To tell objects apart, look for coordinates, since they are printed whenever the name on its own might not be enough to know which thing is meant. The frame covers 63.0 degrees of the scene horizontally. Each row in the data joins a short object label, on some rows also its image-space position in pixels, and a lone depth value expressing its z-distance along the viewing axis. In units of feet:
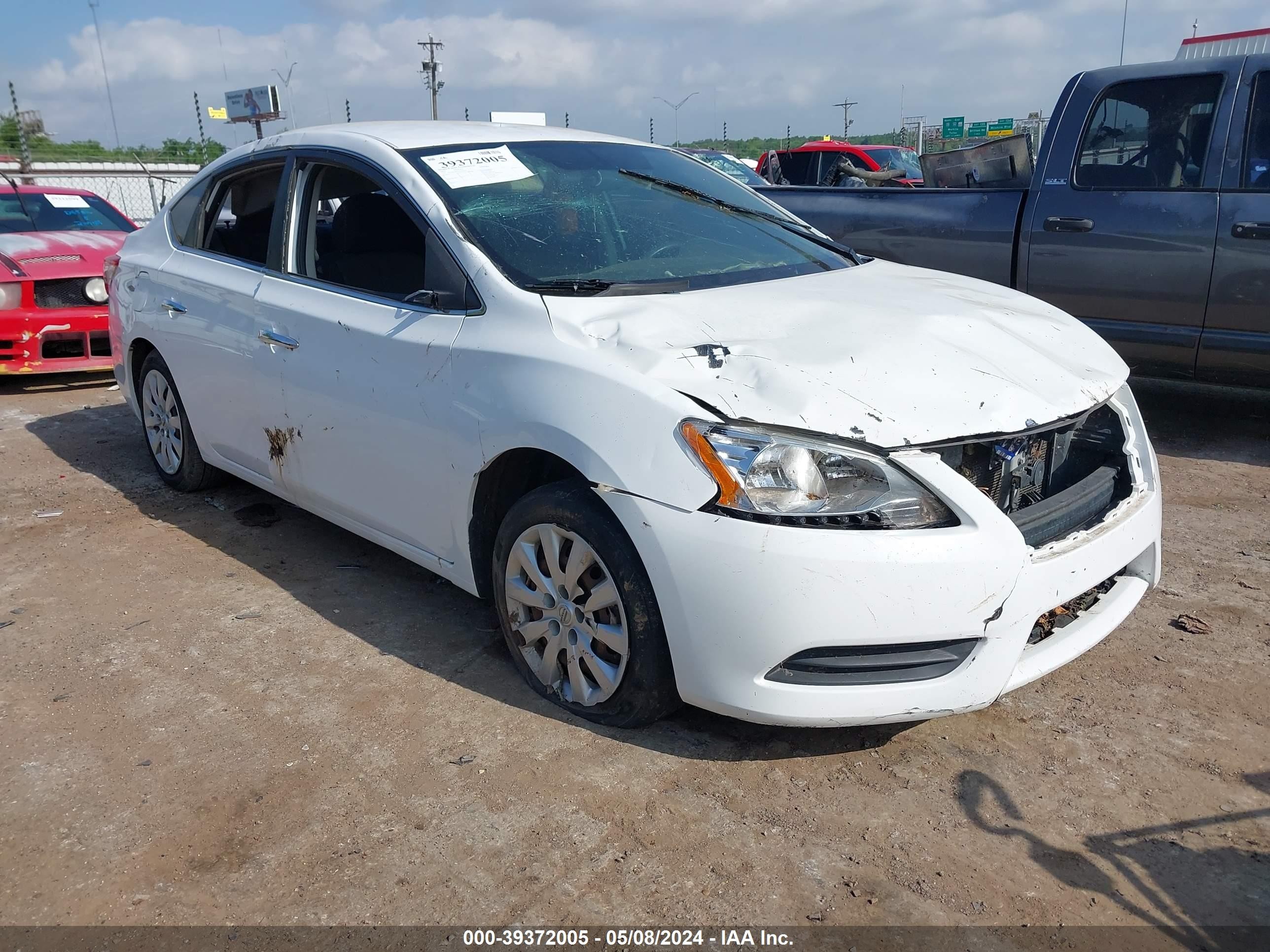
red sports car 24.07
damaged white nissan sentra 8.24
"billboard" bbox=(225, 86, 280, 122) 161.17
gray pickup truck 17.15
